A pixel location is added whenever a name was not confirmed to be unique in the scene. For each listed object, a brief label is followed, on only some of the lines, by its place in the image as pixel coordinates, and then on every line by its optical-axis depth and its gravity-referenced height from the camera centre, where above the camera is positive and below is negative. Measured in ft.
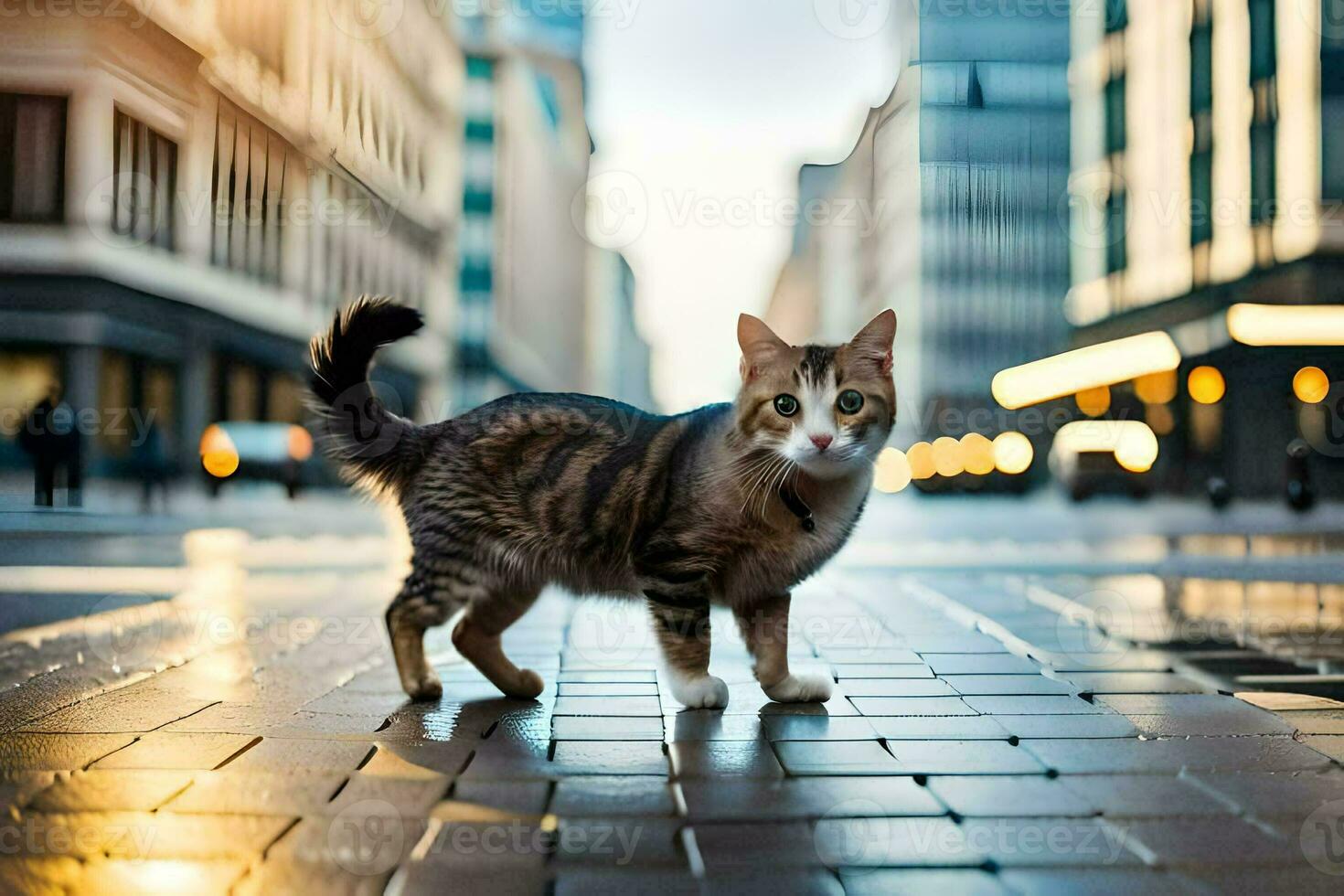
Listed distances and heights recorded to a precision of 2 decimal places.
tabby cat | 8.70 -0.15
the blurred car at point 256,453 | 40.95 +0.88
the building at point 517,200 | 72.69 +25.62
